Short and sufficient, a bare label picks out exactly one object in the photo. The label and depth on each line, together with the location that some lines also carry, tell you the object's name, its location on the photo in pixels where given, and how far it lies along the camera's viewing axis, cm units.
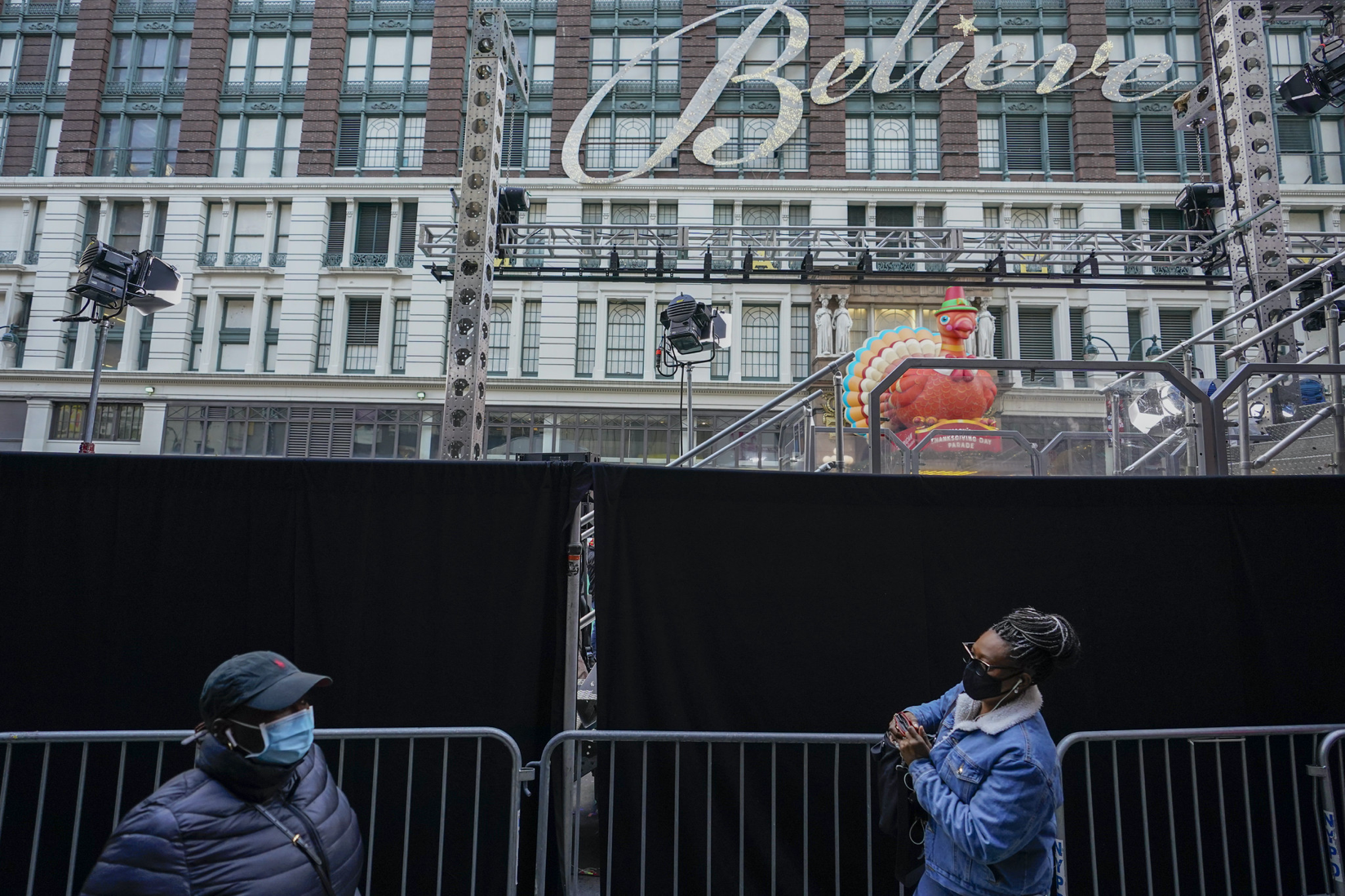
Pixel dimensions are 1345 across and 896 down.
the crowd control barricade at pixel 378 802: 395
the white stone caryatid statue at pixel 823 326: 2602
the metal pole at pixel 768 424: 887
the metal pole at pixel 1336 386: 625
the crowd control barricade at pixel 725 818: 412
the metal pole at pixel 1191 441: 716
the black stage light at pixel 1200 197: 1379
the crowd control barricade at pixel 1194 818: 421
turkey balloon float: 1090
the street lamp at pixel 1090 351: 2572
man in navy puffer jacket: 196
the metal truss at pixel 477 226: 927
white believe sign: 2111
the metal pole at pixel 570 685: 406
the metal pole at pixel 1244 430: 687
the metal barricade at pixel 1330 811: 372
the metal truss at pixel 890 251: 1401
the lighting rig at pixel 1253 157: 914
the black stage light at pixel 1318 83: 1091
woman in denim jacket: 233
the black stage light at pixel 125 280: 1166
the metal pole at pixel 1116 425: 1028
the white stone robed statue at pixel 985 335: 2294
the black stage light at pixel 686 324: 1313
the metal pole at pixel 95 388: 1078
